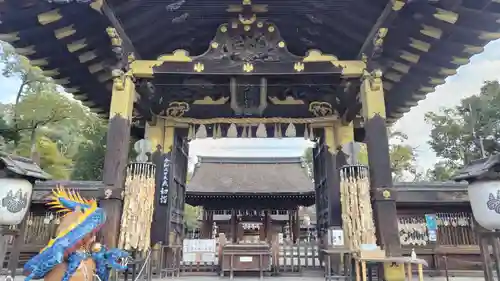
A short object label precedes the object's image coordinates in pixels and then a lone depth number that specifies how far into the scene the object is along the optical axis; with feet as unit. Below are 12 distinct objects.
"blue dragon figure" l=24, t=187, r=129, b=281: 10.05
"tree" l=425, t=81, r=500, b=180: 52.85
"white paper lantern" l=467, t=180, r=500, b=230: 11.20
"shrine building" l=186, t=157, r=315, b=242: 43.80
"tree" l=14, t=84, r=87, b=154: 46.16
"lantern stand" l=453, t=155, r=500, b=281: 11.24
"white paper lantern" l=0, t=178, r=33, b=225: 10.39
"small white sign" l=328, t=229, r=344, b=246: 17.95
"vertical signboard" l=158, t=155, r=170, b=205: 23.12
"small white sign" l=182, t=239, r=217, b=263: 25.07
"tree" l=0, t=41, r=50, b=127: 54.95
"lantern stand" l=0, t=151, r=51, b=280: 10.38
